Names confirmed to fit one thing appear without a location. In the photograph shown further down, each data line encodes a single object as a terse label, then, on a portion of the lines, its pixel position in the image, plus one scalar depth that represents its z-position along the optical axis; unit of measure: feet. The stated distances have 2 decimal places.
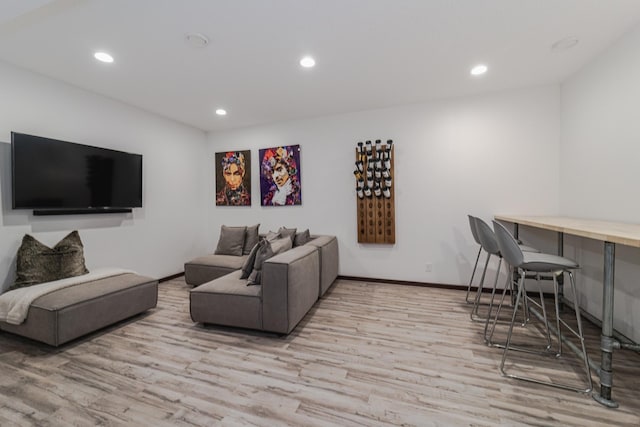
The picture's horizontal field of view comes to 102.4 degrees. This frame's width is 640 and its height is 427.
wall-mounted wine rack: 12.17
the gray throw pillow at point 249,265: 8.70
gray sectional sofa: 7.42
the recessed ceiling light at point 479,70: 8.73
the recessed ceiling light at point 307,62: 8.06
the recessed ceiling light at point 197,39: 6.86
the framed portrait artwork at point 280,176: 13.91
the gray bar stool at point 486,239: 7.45
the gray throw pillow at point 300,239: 11.26
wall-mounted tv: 8.30
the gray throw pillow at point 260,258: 8.14
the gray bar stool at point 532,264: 5.51
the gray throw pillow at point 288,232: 11.65
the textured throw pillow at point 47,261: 8.13
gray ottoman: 6.89
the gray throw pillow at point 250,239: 13.38
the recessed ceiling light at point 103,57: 7.73
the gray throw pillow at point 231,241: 13.19
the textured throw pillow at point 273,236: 11.17
